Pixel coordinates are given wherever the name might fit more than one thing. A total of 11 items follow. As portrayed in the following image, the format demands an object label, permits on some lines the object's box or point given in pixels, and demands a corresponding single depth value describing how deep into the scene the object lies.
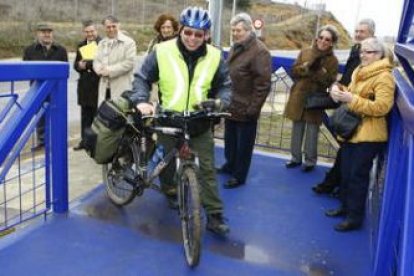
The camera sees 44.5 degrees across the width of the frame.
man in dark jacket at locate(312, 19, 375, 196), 4.36
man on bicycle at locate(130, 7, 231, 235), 3.32
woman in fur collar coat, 4.64
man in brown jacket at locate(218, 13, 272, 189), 4.27
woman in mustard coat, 3.41
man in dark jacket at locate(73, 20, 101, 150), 5.64
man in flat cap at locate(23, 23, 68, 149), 5.98
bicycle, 3.17
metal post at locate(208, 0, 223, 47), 5.89
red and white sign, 15.02
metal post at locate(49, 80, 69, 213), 3.52
